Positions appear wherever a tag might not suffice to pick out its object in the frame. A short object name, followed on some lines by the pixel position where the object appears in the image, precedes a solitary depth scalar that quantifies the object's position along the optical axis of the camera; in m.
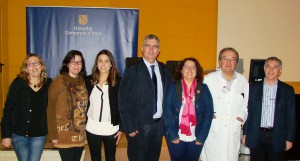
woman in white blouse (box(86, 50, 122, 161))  2.37
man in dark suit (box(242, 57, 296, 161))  2.47
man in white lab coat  2.47
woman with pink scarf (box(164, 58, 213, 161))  2.36
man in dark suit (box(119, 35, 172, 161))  2.39
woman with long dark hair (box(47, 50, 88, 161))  2.23
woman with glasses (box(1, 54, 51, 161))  2.24
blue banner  4.80
